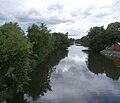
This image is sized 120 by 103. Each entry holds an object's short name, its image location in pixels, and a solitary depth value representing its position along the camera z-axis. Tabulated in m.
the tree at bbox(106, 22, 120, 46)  40.07
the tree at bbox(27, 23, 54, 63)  25.21
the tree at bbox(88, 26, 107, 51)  41.98
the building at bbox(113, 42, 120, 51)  34.67
